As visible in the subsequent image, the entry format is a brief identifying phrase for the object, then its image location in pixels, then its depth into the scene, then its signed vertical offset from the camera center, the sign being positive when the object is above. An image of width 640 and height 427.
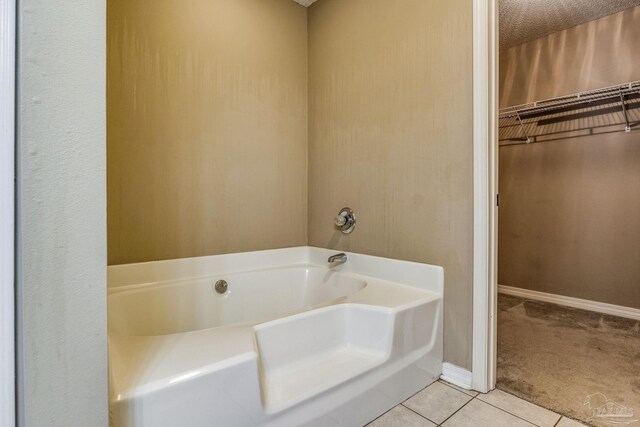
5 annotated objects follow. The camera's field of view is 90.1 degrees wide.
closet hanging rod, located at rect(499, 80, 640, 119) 2.33 +0.87
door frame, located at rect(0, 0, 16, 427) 0.54 +0.01
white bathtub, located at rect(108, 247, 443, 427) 0.81 -0.46
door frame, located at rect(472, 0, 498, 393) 1.41 +0.11
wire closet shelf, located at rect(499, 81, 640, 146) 2.41 +0.79
